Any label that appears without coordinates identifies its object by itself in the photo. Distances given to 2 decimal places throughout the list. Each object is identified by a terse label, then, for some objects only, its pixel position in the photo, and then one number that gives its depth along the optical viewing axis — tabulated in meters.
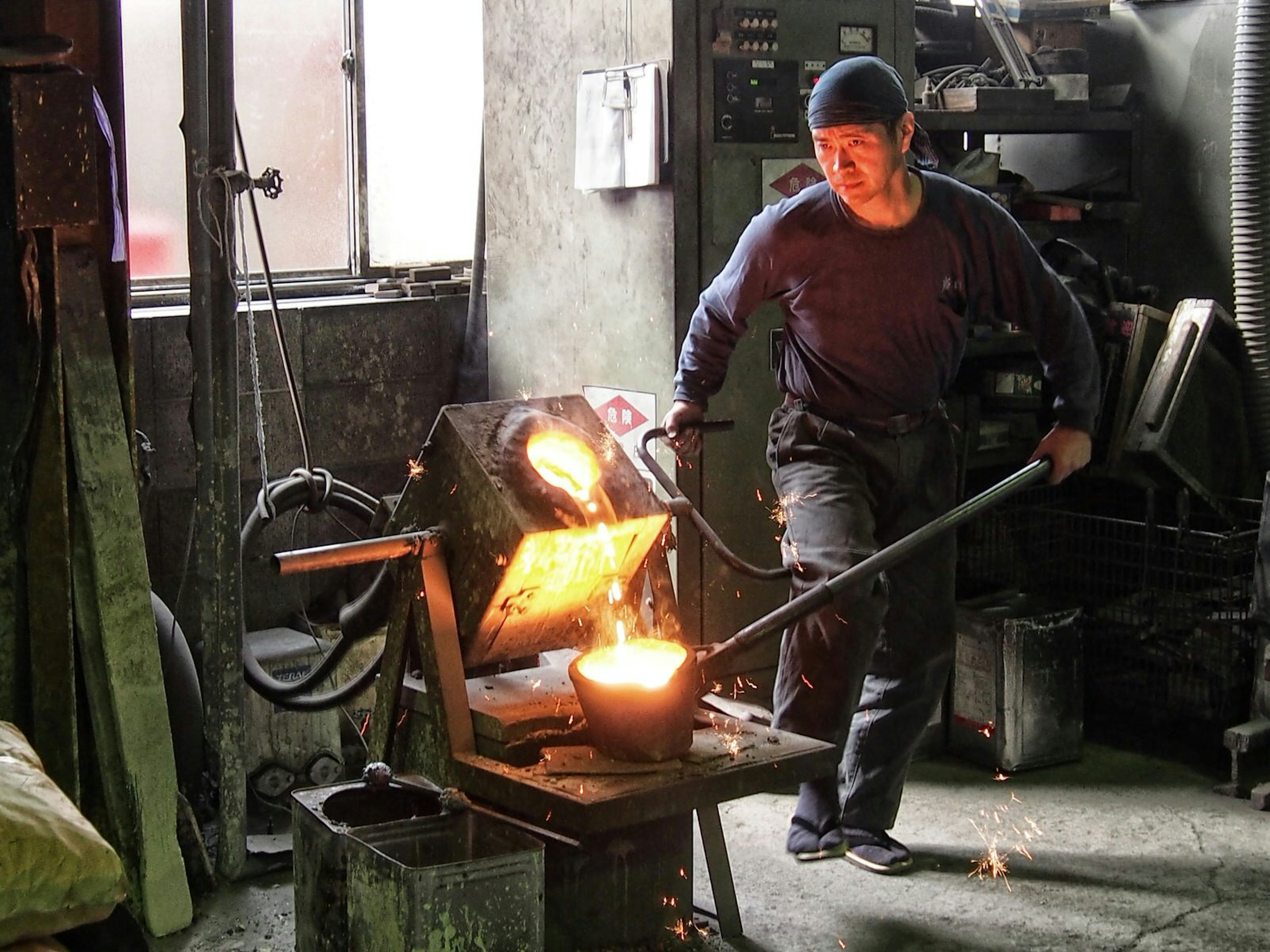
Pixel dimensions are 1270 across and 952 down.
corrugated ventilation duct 5.31
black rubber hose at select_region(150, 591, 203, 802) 3.96
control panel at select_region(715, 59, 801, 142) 4.48
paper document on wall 4.43
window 4.86
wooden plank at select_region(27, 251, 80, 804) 3.55
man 3.62
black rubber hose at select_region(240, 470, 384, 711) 3.87
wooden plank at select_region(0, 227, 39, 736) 3.58
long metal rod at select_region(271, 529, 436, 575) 3.18
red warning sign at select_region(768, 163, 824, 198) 4.62
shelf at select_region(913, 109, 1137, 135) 5.16
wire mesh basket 4.64
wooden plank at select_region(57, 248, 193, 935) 3.54
